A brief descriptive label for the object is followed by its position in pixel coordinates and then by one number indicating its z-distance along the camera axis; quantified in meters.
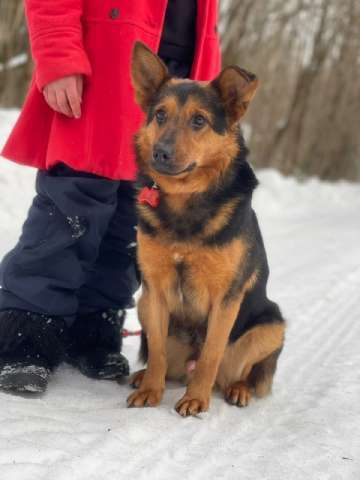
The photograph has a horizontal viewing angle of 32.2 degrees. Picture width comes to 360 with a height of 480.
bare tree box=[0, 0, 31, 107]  9.38
